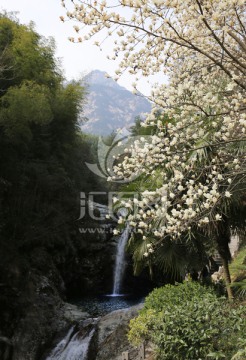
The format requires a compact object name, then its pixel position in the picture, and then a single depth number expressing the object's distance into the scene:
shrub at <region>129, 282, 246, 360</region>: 4.58
